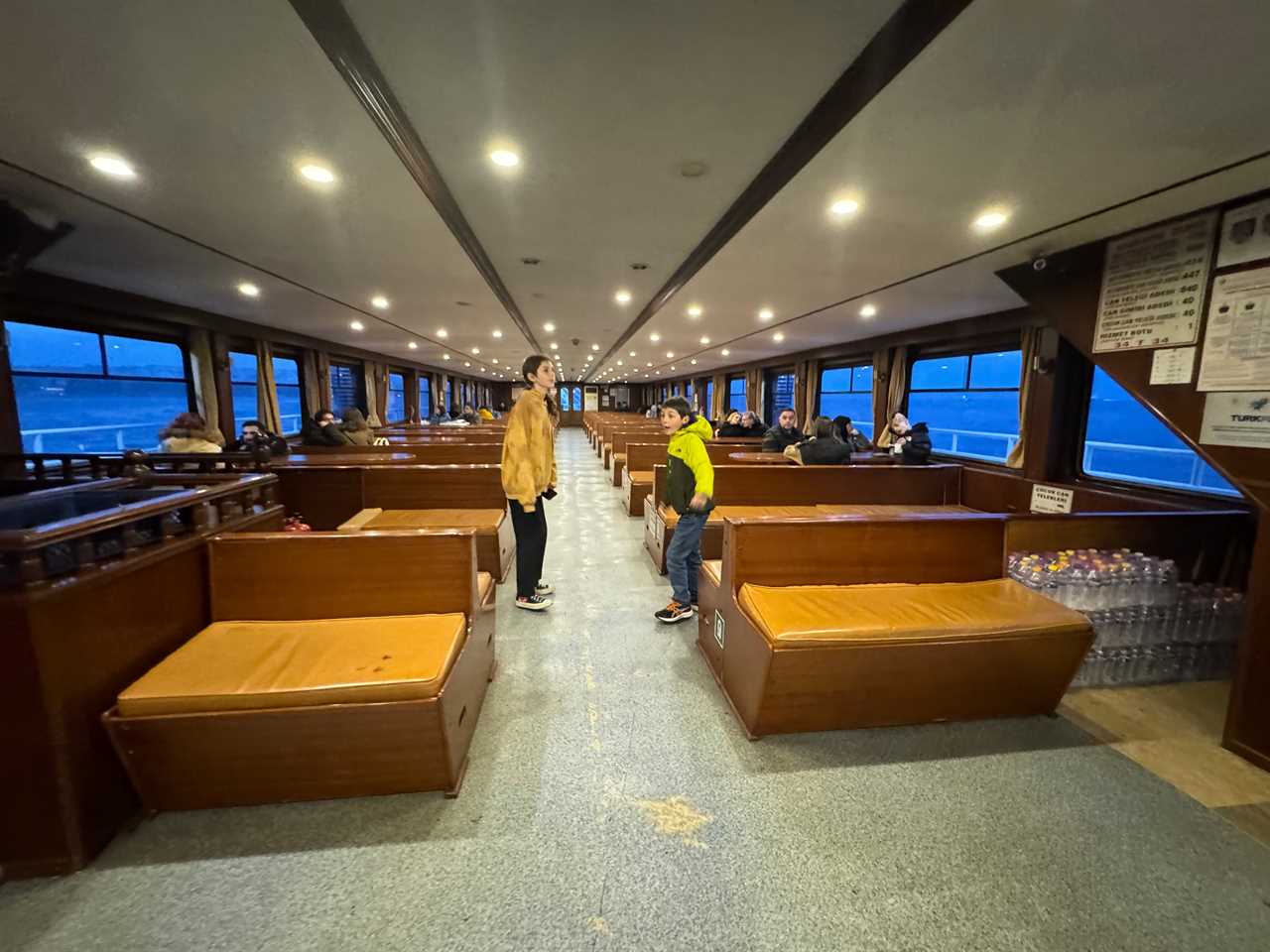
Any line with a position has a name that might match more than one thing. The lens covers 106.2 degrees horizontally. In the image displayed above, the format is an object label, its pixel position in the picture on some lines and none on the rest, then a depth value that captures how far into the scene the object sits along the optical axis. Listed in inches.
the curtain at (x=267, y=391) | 290.7
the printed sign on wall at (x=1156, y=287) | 94.0
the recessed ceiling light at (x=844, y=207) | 100.6
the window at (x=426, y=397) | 596.4
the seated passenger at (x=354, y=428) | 230.7
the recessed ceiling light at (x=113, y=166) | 86.7
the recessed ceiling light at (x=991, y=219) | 104.2
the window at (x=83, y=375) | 171.9
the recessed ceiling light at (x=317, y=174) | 90.8
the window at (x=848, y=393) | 335.5
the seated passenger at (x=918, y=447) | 202.4
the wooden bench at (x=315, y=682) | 59.4
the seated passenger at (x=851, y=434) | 247.8
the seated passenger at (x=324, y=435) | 220.1
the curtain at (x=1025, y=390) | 187.3
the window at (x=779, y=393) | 466.3
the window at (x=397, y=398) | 538.3
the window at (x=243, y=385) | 285.1
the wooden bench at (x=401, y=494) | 155.9
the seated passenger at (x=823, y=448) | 191.2
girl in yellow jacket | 116.6
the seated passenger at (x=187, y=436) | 167.6
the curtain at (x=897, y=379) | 275.3
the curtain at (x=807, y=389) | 365.4
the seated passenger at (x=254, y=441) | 197.2
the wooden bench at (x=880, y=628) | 77.2
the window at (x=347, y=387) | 417.4
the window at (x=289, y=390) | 338.3
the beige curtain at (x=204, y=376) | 239.9
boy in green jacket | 114.7
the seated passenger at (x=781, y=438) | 233.5
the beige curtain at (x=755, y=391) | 464.8
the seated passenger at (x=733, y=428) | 308.8
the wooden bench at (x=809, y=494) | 162.1
